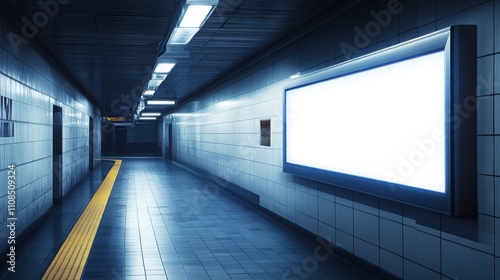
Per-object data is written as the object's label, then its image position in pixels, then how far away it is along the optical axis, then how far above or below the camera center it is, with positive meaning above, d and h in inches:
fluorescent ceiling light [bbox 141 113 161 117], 1091.4 +47.7
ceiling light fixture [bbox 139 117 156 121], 1337.6 +44.8
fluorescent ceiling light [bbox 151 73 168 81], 370.2 +45.9
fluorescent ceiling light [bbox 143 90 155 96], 488.5 +43.9
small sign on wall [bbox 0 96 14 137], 197.2 +7.2
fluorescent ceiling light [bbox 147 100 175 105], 667.4 +46.5
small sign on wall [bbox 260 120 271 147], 314.8 +1.7
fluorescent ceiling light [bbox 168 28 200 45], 213.6 +45.4
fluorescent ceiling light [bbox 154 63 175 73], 324.5 +46.6
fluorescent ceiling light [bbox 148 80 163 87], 411.8 +45.3
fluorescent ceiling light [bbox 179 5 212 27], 183.6 +46.9
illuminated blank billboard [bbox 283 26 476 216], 127.0 +4.1
